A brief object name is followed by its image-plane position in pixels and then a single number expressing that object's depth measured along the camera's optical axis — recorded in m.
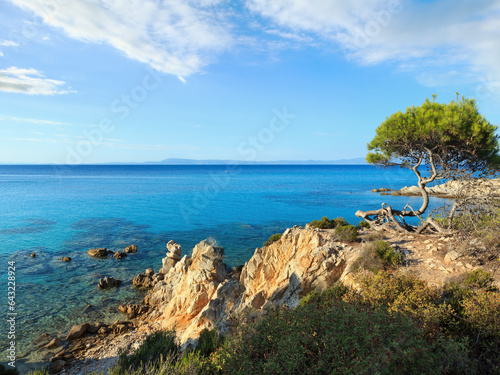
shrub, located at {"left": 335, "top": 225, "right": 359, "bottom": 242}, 16.09
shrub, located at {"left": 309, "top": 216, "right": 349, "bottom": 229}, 20.64
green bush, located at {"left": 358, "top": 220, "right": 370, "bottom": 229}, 20.39
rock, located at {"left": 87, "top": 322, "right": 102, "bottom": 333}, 17.38
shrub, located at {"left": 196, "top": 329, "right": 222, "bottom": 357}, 11.07
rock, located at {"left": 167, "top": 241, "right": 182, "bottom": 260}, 25.88
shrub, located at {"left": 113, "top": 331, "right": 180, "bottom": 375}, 9.33
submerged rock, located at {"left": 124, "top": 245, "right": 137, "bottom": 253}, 30.76
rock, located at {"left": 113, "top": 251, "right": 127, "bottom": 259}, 28.94
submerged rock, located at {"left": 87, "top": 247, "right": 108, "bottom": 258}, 29.45
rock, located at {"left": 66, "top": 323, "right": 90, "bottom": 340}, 16.56
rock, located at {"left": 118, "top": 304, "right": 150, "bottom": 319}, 19.39
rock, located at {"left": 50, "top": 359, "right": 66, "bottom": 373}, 13.96
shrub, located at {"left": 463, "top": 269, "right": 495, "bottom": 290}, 9.93
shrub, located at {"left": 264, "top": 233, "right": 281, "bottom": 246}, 22.14
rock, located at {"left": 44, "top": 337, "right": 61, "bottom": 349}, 15.72
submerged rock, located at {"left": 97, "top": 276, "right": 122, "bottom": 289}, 22.89
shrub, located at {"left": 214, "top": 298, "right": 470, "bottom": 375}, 5.66
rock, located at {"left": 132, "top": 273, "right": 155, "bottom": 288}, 23.39
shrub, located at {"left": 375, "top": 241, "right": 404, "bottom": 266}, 12.77
